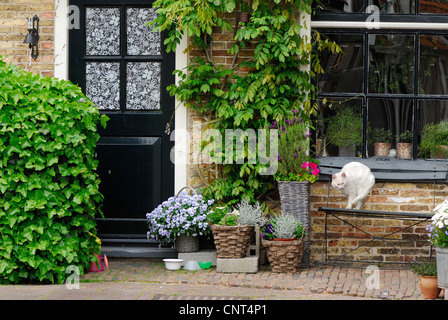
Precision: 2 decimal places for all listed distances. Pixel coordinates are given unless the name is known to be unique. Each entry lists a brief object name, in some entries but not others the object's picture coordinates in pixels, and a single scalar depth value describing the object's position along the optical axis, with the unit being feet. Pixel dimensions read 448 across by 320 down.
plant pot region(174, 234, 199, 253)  43.51
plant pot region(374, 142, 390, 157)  46.58
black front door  46.58
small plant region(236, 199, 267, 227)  42.55
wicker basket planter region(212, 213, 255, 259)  41.68
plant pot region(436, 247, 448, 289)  35.12
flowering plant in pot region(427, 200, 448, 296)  35.15
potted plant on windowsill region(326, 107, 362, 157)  46.53
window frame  46.01
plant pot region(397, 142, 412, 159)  46.51
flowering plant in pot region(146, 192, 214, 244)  42.73
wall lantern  45.50
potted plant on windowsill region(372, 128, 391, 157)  46.60
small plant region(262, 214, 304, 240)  41.58
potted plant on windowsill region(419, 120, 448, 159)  46.33
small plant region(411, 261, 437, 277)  36.83
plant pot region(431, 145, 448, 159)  46.35
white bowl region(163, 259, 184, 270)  42.84
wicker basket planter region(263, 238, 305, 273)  41.24
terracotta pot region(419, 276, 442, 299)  36.54
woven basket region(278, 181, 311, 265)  43.12
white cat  43.55
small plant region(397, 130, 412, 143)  46.58
